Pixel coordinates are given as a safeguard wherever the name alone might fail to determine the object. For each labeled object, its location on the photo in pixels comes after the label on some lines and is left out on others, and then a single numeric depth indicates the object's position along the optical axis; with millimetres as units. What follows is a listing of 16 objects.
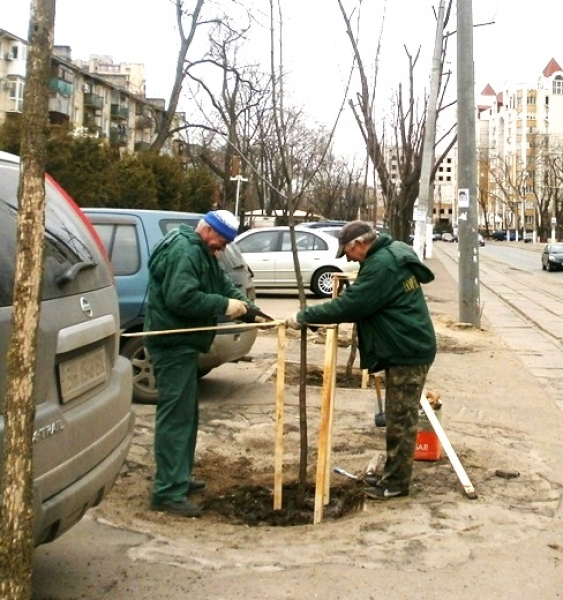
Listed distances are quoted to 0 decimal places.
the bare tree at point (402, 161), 23188
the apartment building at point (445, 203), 141375
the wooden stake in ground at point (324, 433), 5418
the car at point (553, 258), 41000
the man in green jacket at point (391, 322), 5465
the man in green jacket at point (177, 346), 5406
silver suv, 3463
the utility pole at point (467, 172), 15094
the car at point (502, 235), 124894
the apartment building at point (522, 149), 104125
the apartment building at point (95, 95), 63500
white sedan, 21062
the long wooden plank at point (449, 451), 5633
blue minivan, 8375
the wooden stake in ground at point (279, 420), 5484
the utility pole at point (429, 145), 21438
